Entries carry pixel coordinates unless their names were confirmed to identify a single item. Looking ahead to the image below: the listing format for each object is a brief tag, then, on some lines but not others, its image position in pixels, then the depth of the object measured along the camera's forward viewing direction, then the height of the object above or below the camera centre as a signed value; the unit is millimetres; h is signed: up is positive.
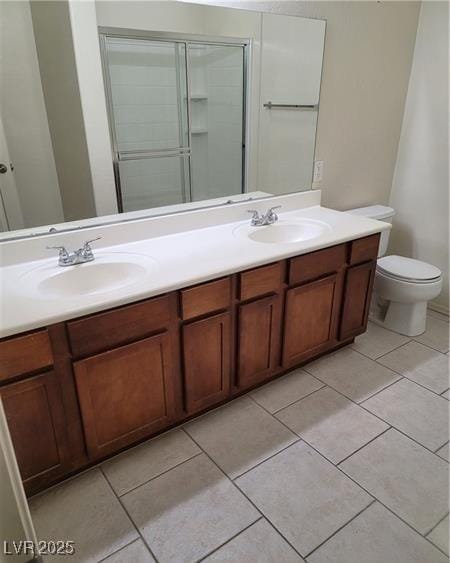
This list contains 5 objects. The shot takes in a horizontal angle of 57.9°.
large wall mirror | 1583 +62
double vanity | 1364 -753
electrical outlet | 2582 -309
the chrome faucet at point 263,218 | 2204 -509
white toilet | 2533 -994
